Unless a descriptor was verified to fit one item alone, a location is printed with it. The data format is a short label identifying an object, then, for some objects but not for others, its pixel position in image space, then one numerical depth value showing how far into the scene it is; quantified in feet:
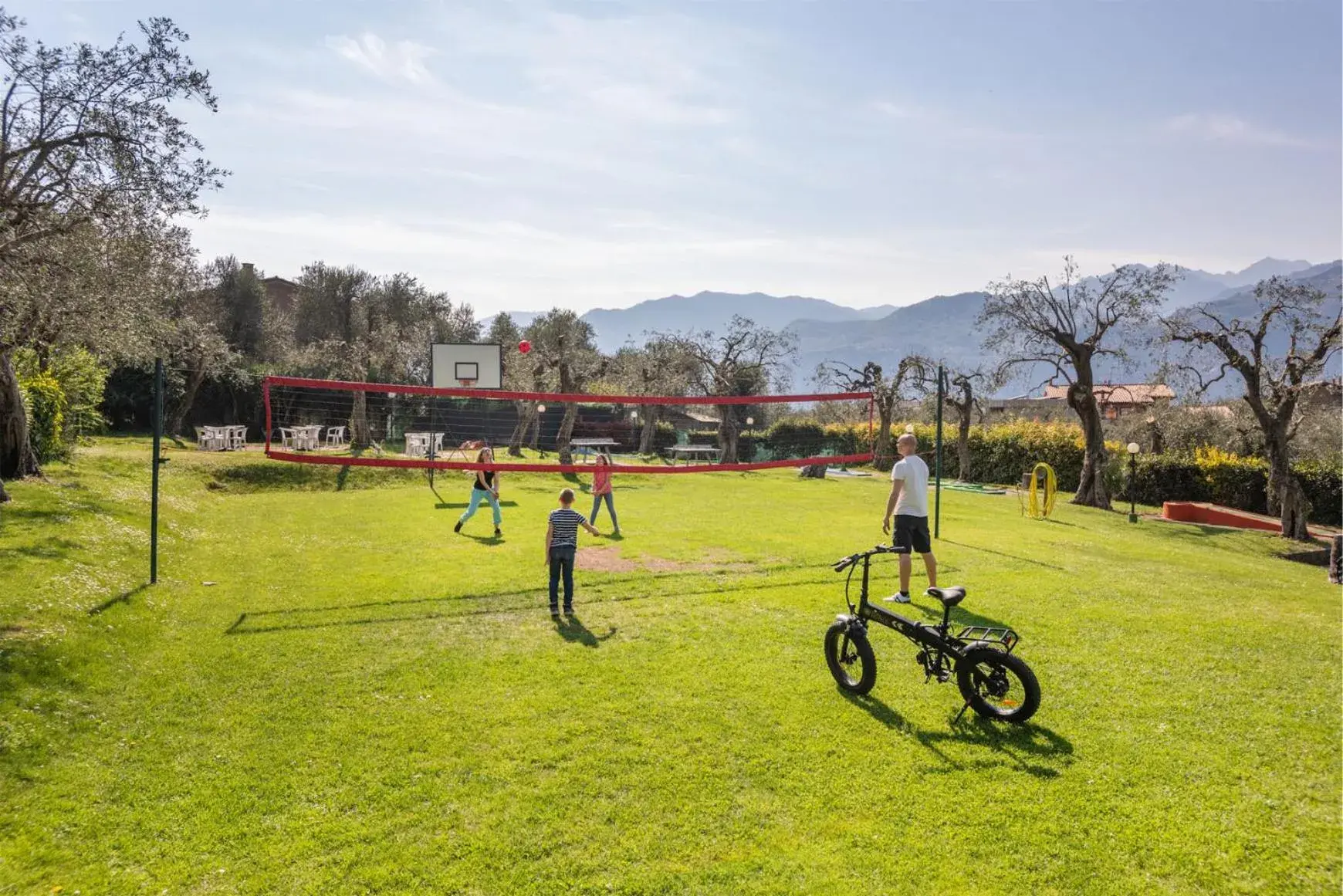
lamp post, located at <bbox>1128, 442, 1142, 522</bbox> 76.27
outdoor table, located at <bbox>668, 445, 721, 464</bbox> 128.16
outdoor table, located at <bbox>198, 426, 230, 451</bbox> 94.89
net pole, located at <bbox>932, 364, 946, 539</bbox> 45.33
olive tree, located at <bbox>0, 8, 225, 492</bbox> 38.88
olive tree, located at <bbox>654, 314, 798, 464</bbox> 135.03
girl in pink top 48.88
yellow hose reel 70.64
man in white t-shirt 32.32
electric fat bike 20.85
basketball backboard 79.66
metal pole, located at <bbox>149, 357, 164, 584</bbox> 32.78
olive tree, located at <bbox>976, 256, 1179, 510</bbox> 85.35
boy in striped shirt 32.01
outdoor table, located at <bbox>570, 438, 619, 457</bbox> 111.53
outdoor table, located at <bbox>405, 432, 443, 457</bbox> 95.04
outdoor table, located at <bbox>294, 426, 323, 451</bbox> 91.30
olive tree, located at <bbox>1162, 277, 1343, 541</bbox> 71.10
